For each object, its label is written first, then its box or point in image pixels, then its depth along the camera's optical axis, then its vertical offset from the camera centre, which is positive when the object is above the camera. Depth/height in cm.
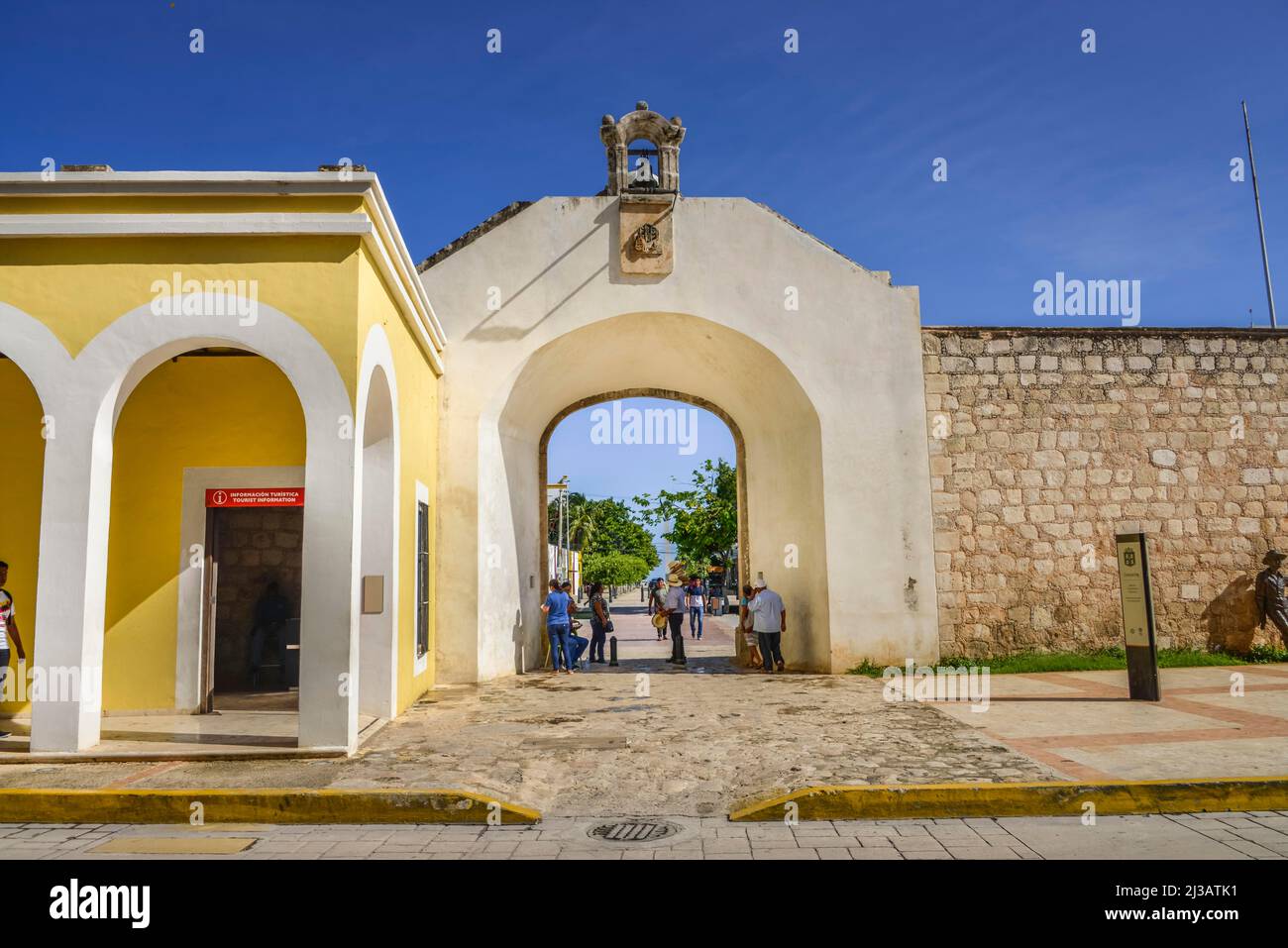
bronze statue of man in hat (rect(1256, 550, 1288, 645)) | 1223 -53
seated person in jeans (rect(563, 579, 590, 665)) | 1395 -115
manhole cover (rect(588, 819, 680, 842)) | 506 -158
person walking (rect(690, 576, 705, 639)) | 2289 -91
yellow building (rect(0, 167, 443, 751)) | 713 +155
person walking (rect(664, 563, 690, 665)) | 1486 -69
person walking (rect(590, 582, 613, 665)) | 1516 -89
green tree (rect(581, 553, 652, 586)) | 6053 +19
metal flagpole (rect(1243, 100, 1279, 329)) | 1958 +883
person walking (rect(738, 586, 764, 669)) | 1359 -102
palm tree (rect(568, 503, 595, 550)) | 7306 +387
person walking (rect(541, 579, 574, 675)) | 1334 -82
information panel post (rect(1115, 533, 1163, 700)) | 912 -69
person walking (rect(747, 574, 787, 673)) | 1270 -82
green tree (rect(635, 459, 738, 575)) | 3234 +198
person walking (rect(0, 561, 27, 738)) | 759 -35
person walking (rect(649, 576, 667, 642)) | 1591 -68
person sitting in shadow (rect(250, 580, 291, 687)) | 1163 -63
